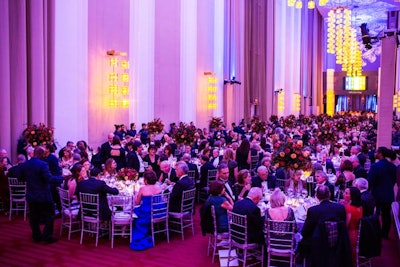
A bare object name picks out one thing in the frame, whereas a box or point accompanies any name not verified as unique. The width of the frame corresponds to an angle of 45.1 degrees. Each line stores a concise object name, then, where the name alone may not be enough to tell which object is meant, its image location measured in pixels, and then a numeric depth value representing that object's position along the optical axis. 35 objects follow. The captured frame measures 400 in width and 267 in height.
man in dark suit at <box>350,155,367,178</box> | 9.25
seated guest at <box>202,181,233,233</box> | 6.88
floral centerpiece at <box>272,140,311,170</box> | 8.20
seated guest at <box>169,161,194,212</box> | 7.91
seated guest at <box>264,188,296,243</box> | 6.08
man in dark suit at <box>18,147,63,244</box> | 7.35
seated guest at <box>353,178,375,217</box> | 6.48
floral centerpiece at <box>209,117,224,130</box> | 21.94
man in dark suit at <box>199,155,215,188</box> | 10.34
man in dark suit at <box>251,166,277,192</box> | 8.53
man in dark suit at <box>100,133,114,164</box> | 10.96
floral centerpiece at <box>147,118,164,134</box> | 16.64
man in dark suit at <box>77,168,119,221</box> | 7.30
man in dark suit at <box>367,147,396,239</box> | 7.95
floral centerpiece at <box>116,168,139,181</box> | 8.16
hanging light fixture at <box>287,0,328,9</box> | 15.96
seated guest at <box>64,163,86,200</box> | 7.85
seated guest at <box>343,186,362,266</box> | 5.95
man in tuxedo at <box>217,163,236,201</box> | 8.18
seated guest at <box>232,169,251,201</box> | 7.59
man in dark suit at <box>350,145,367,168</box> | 10.91
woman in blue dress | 7.32
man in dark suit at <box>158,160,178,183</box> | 8.95
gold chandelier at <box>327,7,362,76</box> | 24.32
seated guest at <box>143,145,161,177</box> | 10.59
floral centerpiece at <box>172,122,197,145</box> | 13.00
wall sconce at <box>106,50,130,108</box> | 15.47
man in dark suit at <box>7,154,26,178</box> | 8.91
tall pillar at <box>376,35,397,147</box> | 12.16
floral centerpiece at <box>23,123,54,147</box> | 10.75
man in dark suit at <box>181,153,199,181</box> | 10.16
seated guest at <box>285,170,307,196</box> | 7.93
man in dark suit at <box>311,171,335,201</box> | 7.59
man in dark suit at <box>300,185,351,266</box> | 5.37
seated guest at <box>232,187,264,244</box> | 6.21
